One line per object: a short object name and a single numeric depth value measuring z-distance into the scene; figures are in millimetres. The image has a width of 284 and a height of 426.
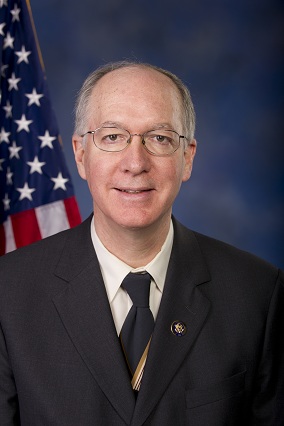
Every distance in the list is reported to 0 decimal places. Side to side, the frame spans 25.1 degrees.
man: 2381
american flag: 4039
